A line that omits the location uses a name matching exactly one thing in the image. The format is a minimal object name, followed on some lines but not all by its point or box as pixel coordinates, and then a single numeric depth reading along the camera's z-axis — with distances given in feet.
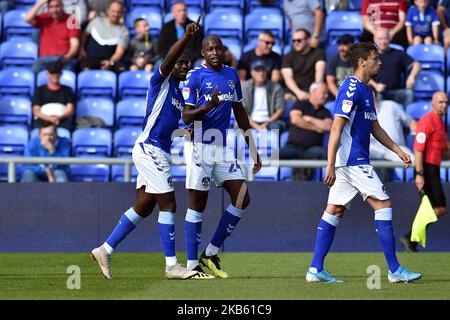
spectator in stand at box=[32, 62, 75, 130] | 56.13
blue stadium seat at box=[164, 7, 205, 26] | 62.67
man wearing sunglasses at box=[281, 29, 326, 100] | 57.67
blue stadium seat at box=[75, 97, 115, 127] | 57.52
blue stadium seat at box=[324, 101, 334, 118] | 56.71
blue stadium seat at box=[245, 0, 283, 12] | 64.90
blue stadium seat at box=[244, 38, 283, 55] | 60.66
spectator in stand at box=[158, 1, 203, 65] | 59.41
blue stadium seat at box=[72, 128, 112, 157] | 55.52
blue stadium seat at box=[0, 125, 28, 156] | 56.08
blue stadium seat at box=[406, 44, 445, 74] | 60.29
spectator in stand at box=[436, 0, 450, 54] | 60.90
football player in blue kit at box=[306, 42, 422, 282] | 33.99
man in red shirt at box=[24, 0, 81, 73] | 60.29
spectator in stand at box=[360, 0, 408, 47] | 60.34
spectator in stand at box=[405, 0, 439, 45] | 60.70
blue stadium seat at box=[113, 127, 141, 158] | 56.03
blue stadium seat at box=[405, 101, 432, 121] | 57.21
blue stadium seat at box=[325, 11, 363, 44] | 62.18
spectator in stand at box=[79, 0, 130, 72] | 60.23
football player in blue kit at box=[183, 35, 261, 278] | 36.19
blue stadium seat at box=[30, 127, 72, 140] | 55.11
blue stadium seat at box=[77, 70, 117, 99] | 59.21
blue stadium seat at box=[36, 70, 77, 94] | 59.11
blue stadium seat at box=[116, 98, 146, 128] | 57.82
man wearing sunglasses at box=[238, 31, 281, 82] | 57.52
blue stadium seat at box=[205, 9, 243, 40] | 63.26
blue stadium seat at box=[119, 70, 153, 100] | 59.52
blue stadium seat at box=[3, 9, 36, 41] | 63.98
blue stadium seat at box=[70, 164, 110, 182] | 54.13
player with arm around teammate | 35.27
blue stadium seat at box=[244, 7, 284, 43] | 63.21
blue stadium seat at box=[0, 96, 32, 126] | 58.18
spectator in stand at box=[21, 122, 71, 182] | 53.78
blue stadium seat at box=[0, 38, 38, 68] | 62.39
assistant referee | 48.78
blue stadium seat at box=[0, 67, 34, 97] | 59.88
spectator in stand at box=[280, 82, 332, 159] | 53.36
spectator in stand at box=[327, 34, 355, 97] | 57.21
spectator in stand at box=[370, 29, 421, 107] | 57.11
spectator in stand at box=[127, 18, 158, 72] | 60.29
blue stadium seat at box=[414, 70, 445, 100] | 59.00
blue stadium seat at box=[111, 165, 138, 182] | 54.95
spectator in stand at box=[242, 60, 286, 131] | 55.26
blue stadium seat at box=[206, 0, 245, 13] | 65.16
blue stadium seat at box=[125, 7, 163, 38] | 62.95
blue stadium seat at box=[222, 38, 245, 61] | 60.59
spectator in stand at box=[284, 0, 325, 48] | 60.13
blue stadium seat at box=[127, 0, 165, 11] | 65.16
